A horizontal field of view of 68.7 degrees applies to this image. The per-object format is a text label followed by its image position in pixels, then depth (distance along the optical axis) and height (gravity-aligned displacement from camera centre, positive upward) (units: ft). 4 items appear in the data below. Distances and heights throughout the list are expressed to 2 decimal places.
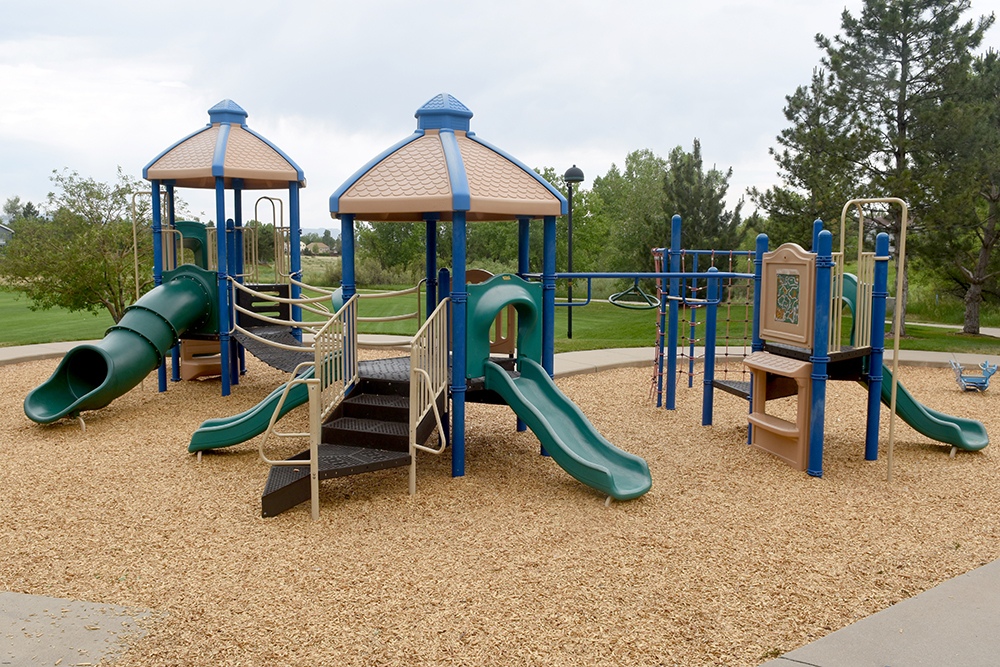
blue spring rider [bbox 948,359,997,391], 36.35 -5.57
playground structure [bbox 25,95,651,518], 19.83 -3.16
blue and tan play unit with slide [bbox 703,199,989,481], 22.44 -2.59
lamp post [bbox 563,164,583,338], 52.08 +6.55
